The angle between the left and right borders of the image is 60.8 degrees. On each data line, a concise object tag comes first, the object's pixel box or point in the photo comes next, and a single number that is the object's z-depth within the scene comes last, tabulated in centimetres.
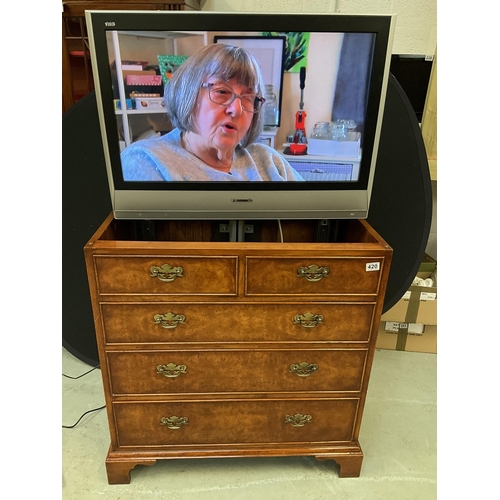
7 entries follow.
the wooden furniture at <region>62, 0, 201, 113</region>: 154
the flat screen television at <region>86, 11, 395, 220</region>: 113
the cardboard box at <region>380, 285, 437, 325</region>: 201
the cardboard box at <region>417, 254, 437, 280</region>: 211
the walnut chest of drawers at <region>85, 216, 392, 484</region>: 121
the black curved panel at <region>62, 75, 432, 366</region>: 163
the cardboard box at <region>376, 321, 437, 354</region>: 211
